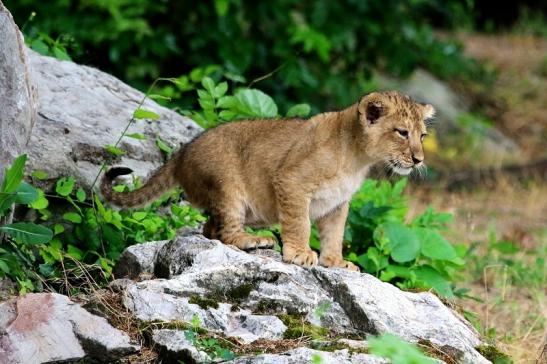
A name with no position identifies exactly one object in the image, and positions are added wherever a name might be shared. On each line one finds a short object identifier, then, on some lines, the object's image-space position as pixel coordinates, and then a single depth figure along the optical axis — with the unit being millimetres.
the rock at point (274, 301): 10328
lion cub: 12477
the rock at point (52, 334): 9656
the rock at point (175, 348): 9570
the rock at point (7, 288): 10812
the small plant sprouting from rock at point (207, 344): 9586
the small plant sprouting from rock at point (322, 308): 10506
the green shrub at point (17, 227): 10445
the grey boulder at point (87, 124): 13359
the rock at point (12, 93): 10797
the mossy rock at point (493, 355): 10855
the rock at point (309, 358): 9406
